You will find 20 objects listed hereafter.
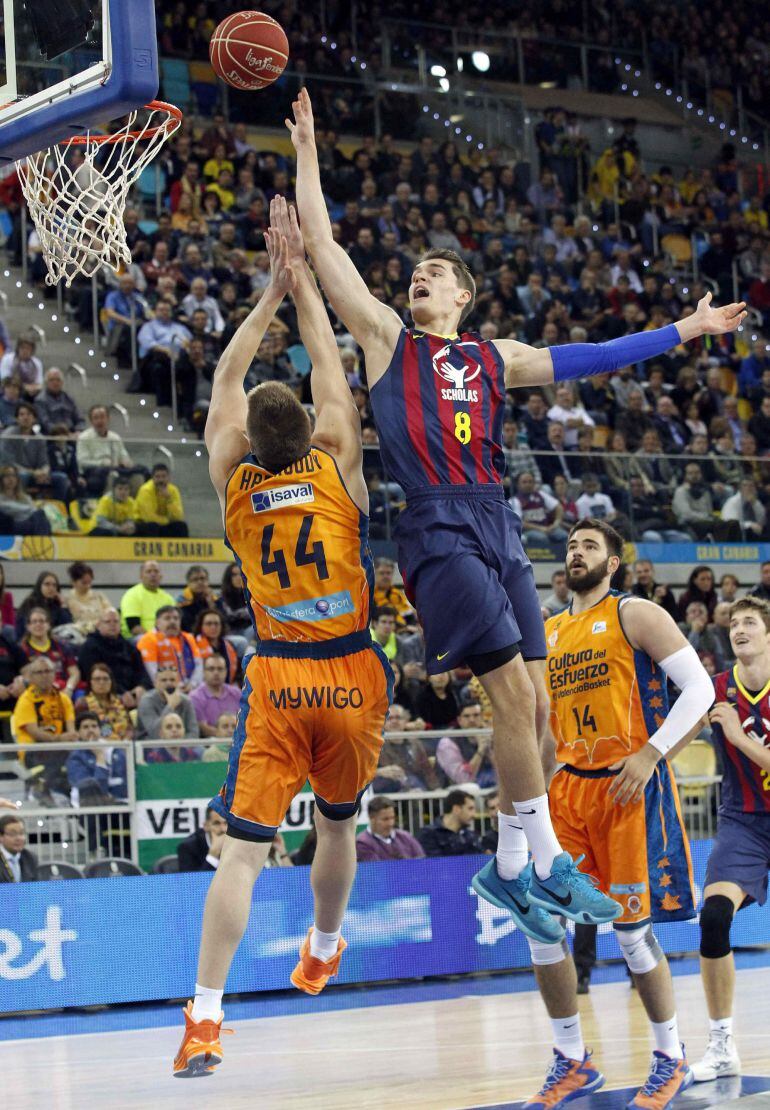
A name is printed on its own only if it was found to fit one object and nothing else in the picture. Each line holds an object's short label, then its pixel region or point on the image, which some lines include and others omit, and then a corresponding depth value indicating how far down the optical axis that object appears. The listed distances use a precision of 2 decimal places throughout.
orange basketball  7.20
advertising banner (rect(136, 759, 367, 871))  11.58
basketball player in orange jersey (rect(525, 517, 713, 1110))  7.36
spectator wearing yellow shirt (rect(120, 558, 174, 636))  14.06
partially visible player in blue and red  8.17
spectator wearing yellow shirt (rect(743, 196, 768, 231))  26.25
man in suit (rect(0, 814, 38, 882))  10.98
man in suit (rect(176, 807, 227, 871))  11.59
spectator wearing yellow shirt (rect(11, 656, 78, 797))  12.03
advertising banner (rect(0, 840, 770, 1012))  10.90
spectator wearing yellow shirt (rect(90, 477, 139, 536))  14.53
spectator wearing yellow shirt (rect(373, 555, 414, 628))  15.12
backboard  6.46
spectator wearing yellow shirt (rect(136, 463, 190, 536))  14.73
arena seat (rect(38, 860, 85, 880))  11.15
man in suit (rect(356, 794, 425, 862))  12.24
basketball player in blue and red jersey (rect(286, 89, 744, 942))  6.36
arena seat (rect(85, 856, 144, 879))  11.27
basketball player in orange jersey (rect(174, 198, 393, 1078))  6.47
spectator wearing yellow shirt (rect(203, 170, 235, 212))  19.89
